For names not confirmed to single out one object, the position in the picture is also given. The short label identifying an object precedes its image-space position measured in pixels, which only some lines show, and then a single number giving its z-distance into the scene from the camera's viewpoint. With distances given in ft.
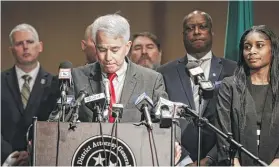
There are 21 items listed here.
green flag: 31.39
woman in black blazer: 23.08
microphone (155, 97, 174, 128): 18.24
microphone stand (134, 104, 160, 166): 18.42
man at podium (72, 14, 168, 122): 22.05
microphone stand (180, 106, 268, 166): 18.26
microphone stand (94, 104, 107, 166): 18.45
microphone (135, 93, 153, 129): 18.40
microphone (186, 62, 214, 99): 19.47
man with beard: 33.06
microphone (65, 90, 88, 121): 19.02
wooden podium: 18.48
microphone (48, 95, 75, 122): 19.38
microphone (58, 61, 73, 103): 19.92
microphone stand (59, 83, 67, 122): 19.15
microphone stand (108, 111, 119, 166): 18.53
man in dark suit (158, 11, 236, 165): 26.04
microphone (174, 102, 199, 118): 19.12
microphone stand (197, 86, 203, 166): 19.00
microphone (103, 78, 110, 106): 19.87
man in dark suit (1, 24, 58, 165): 28.96
